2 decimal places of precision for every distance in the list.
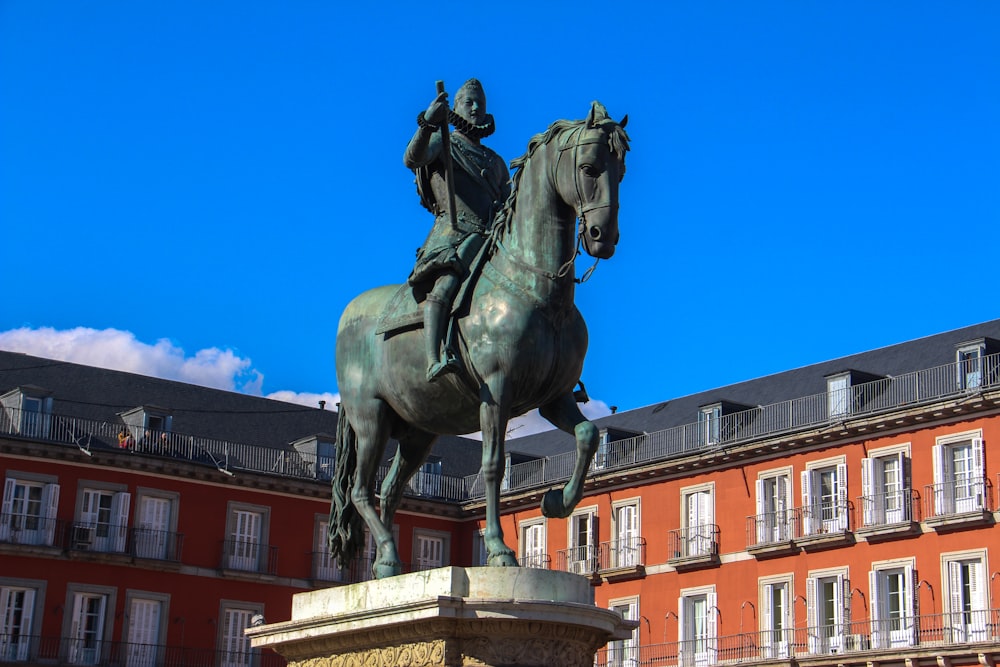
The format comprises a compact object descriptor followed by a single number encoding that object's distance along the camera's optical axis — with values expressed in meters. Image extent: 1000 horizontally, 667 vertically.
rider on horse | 12.47
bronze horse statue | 11.90
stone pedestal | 11.55
